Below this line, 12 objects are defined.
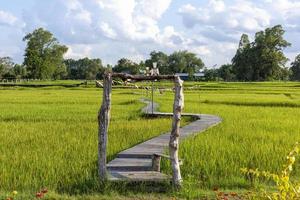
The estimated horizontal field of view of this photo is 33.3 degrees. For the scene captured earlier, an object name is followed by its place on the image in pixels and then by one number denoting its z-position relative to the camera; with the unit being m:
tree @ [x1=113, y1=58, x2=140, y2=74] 72.71
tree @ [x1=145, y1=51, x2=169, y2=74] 95.75
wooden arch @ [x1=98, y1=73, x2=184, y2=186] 7.37
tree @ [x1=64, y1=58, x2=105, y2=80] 99.36
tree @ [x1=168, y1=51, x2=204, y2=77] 97.50
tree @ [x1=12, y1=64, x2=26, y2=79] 89.69
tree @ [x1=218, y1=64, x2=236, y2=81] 83.12
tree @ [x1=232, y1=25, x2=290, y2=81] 74.44
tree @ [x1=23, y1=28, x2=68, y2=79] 84.06
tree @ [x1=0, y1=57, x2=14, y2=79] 89.00
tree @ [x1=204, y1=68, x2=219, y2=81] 82.81
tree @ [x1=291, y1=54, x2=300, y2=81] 98.25
